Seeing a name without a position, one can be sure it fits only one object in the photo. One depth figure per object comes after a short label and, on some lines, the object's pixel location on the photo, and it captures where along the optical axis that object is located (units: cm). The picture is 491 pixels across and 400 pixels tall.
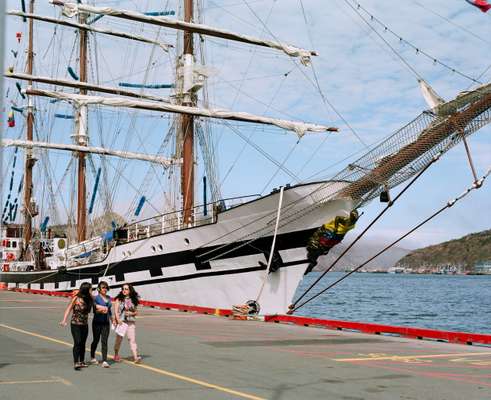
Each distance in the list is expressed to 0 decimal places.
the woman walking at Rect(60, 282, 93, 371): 983
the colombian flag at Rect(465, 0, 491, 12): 1432
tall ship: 1997
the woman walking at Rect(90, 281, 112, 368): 1055
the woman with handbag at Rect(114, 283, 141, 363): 1084
